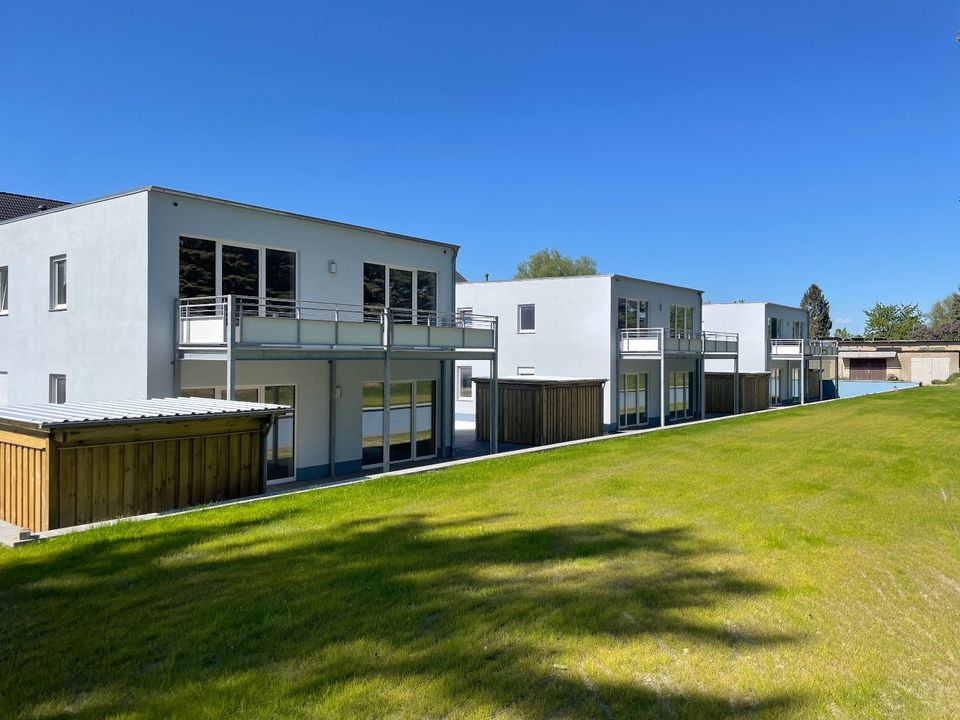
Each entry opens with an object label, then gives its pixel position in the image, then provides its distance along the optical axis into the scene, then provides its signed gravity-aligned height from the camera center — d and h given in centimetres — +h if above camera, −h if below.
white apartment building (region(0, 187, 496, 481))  1245 +89
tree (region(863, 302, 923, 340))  8744 +595
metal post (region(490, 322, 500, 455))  1698 -121
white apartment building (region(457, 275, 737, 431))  2427 +99
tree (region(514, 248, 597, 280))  8238 +1226
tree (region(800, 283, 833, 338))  7738 +614
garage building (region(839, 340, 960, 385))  5712 +50
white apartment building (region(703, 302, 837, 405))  3600 +109
